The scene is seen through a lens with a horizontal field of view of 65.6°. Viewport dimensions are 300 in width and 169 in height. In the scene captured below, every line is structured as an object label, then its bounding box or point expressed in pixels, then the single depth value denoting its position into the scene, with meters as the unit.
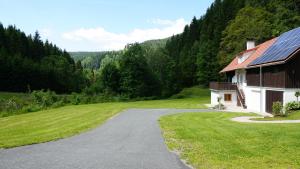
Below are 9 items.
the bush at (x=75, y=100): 32.42
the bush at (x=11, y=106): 25.86
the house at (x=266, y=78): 17.35
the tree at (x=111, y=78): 43.25
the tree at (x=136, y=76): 42.52
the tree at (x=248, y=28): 35.63
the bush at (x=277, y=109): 15.96
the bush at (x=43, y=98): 29.62
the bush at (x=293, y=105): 16.70
